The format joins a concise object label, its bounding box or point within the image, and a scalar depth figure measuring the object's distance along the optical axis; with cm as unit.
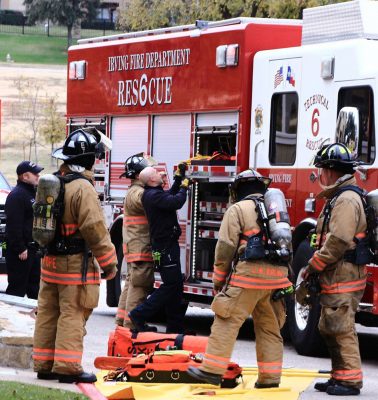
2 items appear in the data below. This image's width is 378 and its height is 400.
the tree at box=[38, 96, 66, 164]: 5378
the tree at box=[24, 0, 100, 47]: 9256
